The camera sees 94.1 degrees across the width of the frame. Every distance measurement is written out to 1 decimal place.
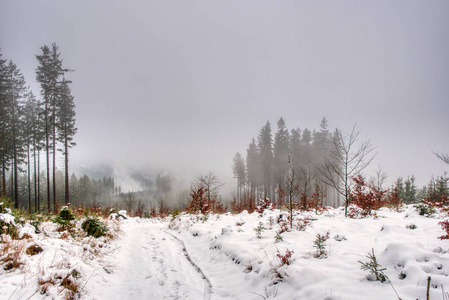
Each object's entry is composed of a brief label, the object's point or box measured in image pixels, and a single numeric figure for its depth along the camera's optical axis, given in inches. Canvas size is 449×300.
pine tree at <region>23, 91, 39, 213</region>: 1016.9
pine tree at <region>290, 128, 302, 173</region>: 1558.8
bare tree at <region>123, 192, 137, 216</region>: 1101.7
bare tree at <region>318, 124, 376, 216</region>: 406.2
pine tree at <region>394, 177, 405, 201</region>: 1265.3
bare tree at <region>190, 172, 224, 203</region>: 702.0
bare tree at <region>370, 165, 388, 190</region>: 617.9
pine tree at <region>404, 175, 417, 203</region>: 1290.6
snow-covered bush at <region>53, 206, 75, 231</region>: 268.5
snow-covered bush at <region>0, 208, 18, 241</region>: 170.2
